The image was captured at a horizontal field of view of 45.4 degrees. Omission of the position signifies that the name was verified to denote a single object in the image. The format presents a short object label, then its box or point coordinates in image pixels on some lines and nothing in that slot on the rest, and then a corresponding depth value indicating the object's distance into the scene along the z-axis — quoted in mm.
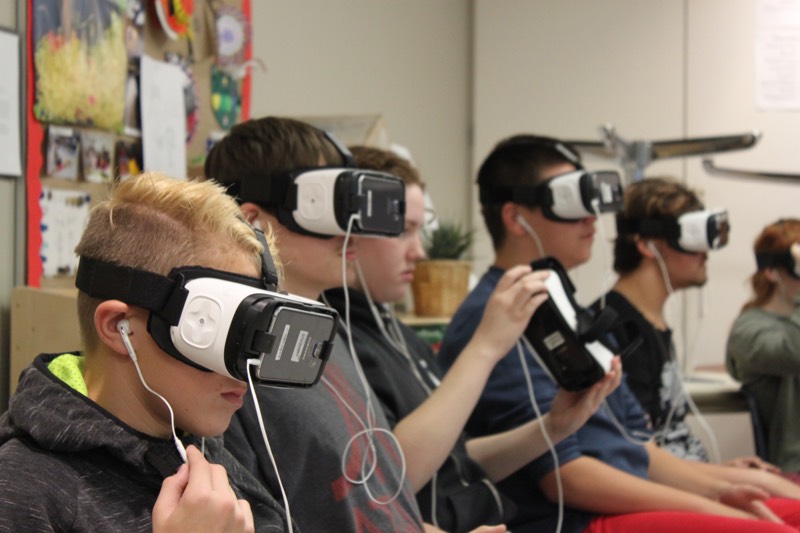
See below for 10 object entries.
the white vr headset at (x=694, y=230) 2600
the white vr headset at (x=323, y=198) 1457
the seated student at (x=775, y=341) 2787
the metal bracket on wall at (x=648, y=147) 3549
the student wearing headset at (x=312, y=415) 1307
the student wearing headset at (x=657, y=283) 2527
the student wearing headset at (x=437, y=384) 1582
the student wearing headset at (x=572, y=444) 1880
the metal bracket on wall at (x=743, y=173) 3820
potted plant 3242
